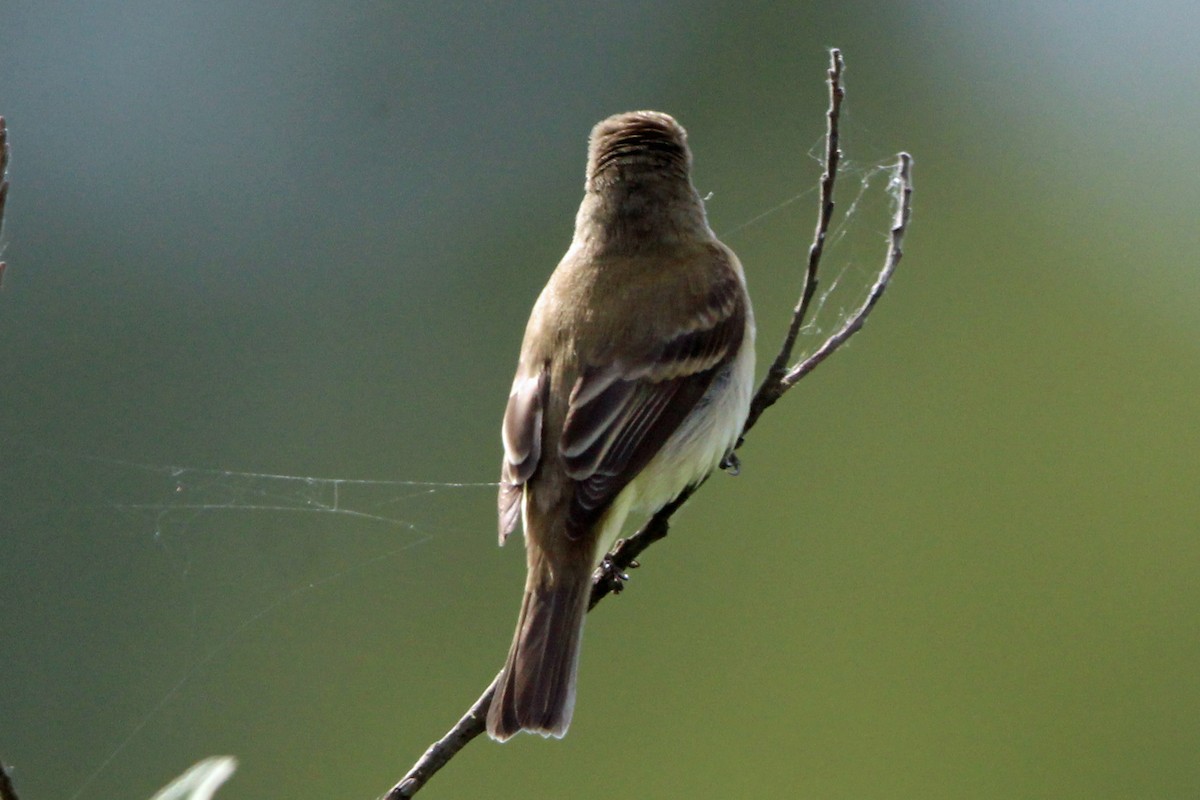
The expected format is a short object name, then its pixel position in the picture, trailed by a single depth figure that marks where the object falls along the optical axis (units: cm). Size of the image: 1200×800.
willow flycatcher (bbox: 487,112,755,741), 559
